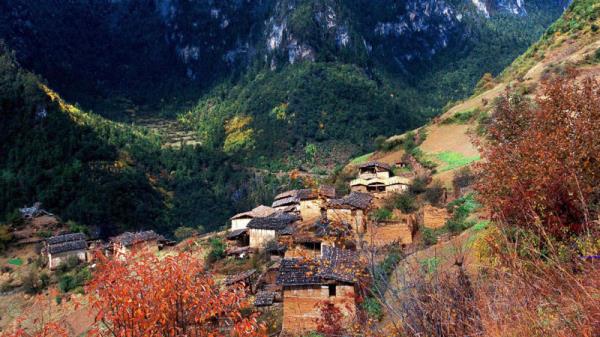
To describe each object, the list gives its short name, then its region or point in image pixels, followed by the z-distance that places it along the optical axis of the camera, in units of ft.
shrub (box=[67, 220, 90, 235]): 203.62
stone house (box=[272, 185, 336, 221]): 111.65
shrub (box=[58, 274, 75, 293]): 132.87
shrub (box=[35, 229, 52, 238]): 194.86
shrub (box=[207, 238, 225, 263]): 109.60
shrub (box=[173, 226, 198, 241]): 192.83
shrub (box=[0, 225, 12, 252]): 180.86
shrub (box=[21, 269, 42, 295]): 141.59
